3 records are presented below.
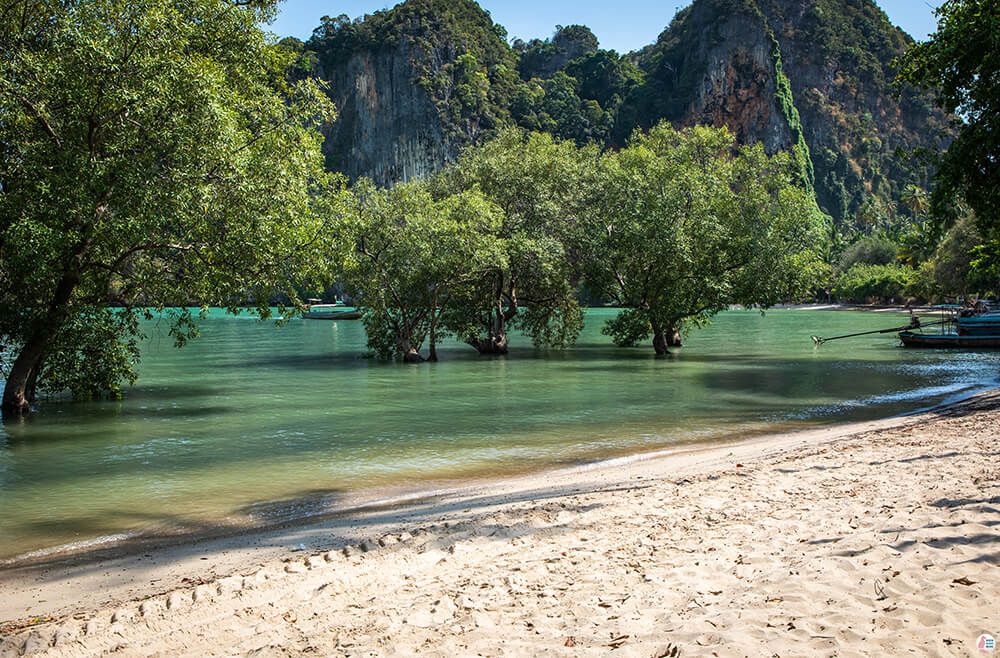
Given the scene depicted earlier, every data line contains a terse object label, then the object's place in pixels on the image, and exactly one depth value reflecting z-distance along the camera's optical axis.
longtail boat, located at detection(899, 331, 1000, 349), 33.66
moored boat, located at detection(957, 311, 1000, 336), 33.33
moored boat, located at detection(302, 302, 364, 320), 86.44
